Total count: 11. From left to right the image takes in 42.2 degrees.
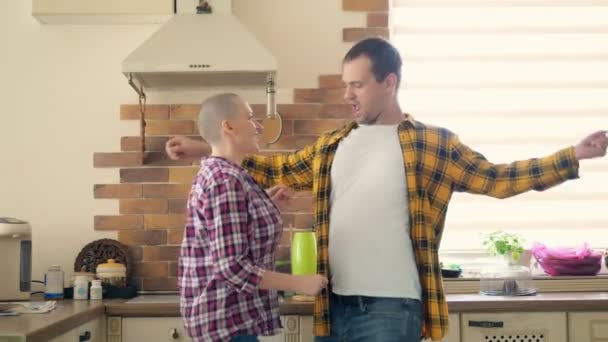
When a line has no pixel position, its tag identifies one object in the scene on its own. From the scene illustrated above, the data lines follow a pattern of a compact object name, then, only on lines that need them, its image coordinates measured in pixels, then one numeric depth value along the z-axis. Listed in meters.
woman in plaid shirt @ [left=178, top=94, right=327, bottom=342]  1.93
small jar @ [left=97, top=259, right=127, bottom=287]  3.21
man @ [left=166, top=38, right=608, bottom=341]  2.23
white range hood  3.00
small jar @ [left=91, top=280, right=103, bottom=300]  3.11
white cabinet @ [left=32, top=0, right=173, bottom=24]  3.22
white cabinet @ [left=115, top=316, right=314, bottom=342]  2.86
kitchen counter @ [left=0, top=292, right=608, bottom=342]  2.84
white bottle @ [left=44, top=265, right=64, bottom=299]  3.17
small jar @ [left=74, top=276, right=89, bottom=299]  3.12
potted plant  3.40
